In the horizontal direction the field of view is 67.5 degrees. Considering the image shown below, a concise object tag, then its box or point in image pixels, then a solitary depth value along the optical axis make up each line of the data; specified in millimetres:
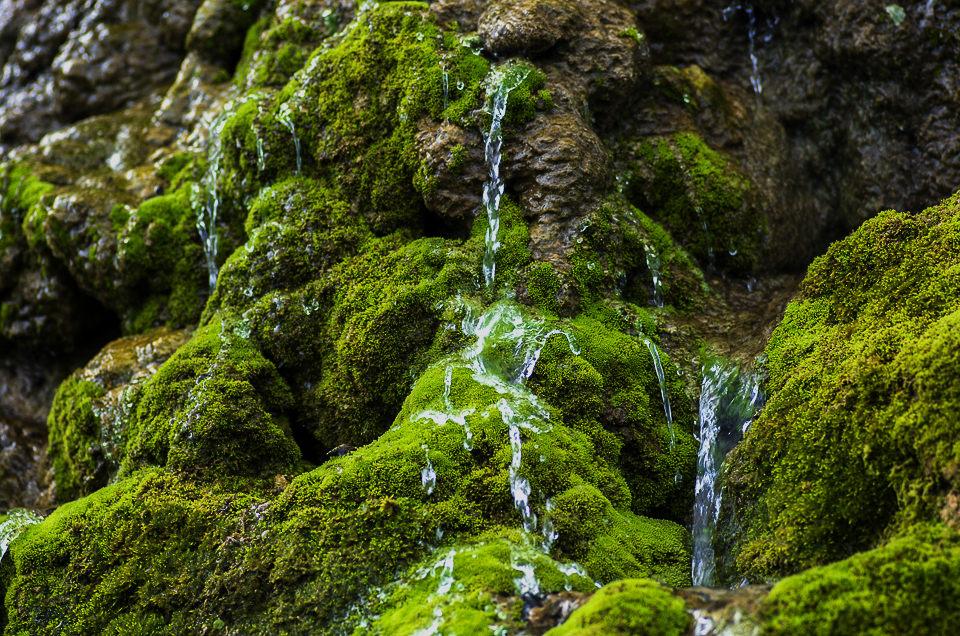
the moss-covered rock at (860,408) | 3875
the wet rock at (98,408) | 6941
